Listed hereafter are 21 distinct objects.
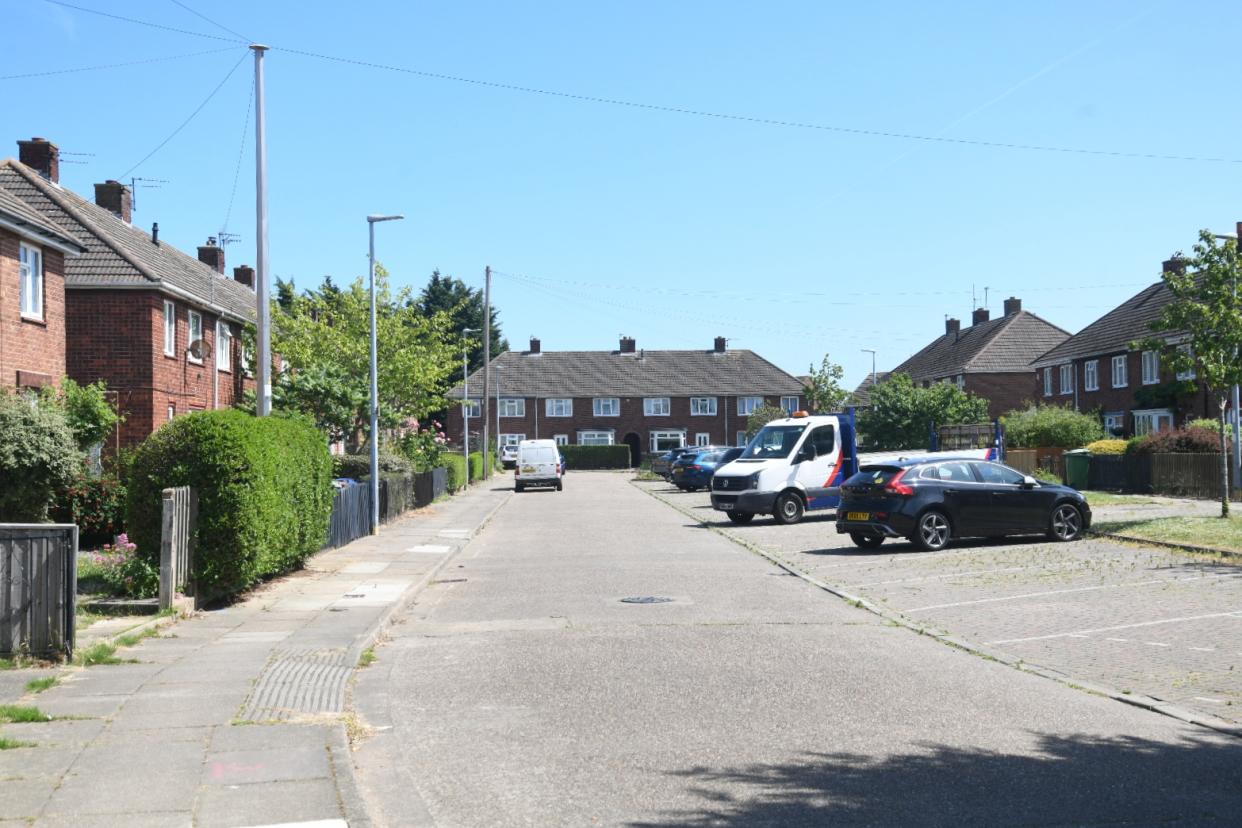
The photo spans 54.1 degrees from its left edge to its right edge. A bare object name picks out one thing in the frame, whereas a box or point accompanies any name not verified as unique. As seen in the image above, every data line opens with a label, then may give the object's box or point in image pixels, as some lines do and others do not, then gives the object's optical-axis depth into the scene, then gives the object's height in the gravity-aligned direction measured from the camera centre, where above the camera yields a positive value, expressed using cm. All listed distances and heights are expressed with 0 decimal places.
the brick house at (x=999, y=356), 7112 +534
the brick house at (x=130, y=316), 2886 +348
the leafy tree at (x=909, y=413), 5344 +144
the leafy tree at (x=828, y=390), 5978 +281
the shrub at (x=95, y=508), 1938 -84
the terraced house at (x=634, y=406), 9088 +322
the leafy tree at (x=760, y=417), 6525 +167
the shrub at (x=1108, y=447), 3660 -12
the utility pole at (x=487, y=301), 5409 +672
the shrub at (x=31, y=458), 1597 -2
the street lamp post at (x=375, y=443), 2544 +20
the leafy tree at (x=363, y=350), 3472 +337
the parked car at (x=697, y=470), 4694 -84
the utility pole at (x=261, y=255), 1816 +304
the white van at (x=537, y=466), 4838 -62
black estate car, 1978 -99
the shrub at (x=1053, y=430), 4081 +47
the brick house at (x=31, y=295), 2239 +316
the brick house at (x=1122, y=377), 4616 +286
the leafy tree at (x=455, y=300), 9000 +1127
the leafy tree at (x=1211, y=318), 2161 +223
